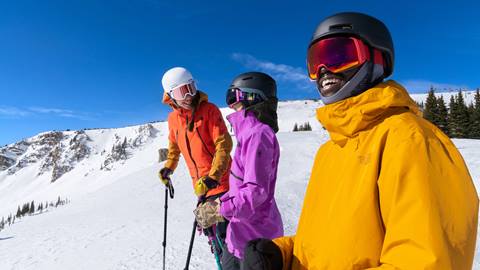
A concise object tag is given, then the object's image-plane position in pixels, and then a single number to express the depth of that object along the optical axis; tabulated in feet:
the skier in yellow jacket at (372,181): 3.10
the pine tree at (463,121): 132.98
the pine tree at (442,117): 140.01
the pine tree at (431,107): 141.59
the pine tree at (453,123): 135.13
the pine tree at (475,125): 131.14
